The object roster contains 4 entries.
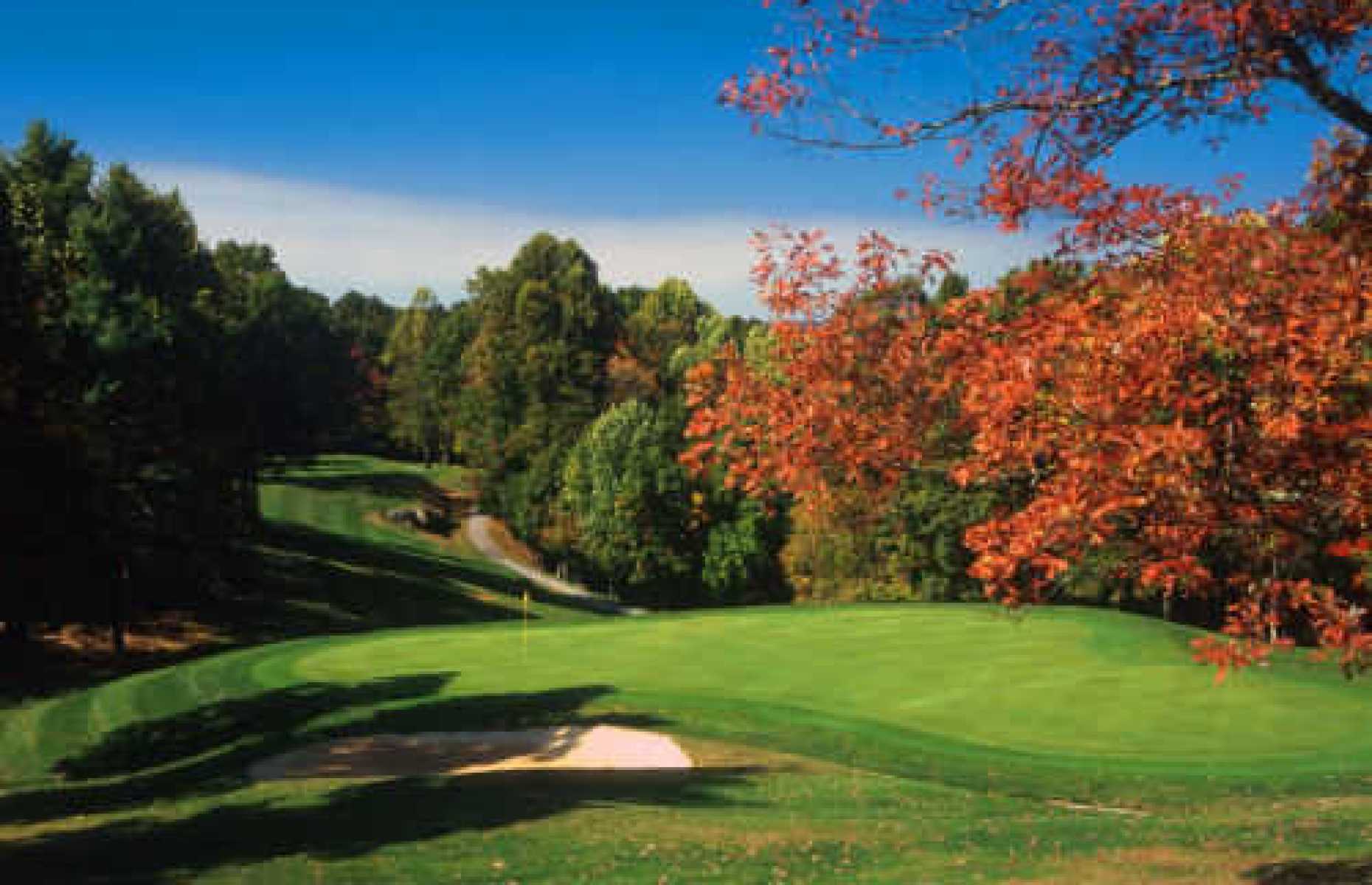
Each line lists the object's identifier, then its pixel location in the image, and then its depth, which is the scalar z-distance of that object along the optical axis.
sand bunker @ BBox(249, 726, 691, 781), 17.00
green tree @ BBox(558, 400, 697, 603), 54.28
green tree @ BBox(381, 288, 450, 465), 91.56
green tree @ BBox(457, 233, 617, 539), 64.69
